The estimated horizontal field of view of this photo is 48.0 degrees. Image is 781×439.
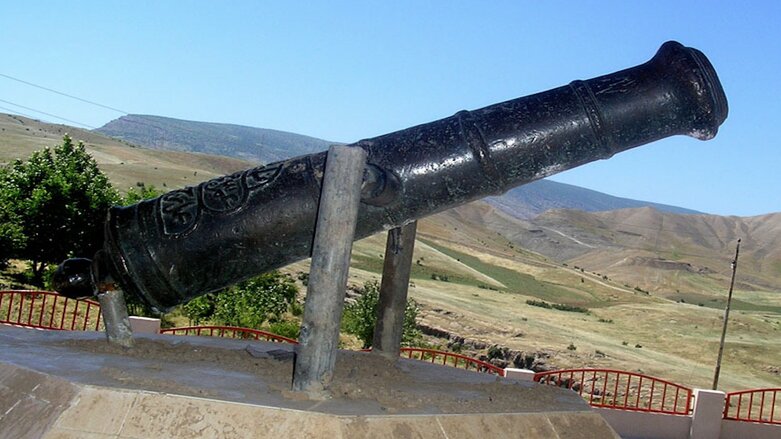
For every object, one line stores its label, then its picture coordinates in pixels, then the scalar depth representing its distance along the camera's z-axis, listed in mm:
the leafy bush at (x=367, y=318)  19328
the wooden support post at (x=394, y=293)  6016
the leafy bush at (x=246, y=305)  21531
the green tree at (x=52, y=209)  23438
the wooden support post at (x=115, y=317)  5039
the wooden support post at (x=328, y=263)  4363
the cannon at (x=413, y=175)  4695
